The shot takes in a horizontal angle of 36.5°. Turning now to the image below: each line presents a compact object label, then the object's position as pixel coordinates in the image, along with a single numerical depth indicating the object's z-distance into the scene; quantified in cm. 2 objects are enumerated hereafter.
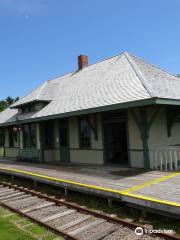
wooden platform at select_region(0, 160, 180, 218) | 612
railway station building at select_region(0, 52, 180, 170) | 1028
